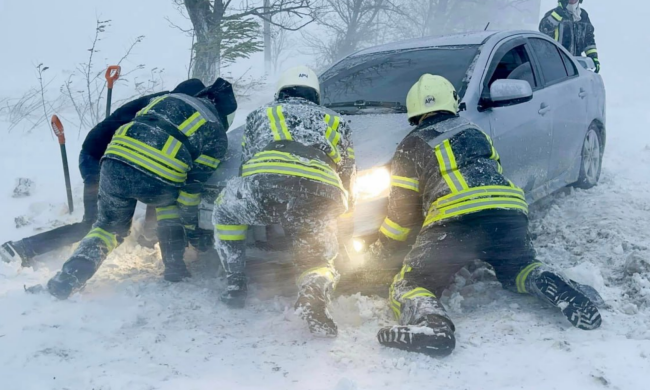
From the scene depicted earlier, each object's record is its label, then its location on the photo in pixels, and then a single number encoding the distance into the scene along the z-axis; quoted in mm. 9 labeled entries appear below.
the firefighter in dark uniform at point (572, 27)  8258
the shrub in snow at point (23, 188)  5758
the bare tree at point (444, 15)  22641
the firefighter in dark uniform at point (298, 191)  3113
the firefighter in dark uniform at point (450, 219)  3074
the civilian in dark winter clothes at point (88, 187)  4086
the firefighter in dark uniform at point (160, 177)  3557
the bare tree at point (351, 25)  17891
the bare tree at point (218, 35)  8484
